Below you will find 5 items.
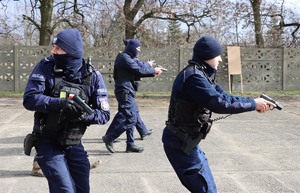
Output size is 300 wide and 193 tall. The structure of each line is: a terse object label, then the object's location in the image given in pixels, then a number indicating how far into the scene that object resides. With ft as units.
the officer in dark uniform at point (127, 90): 22.30
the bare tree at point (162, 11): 64.08
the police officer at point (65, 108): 10.65
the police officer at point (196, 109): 11.30
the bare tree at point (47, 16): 64.44
